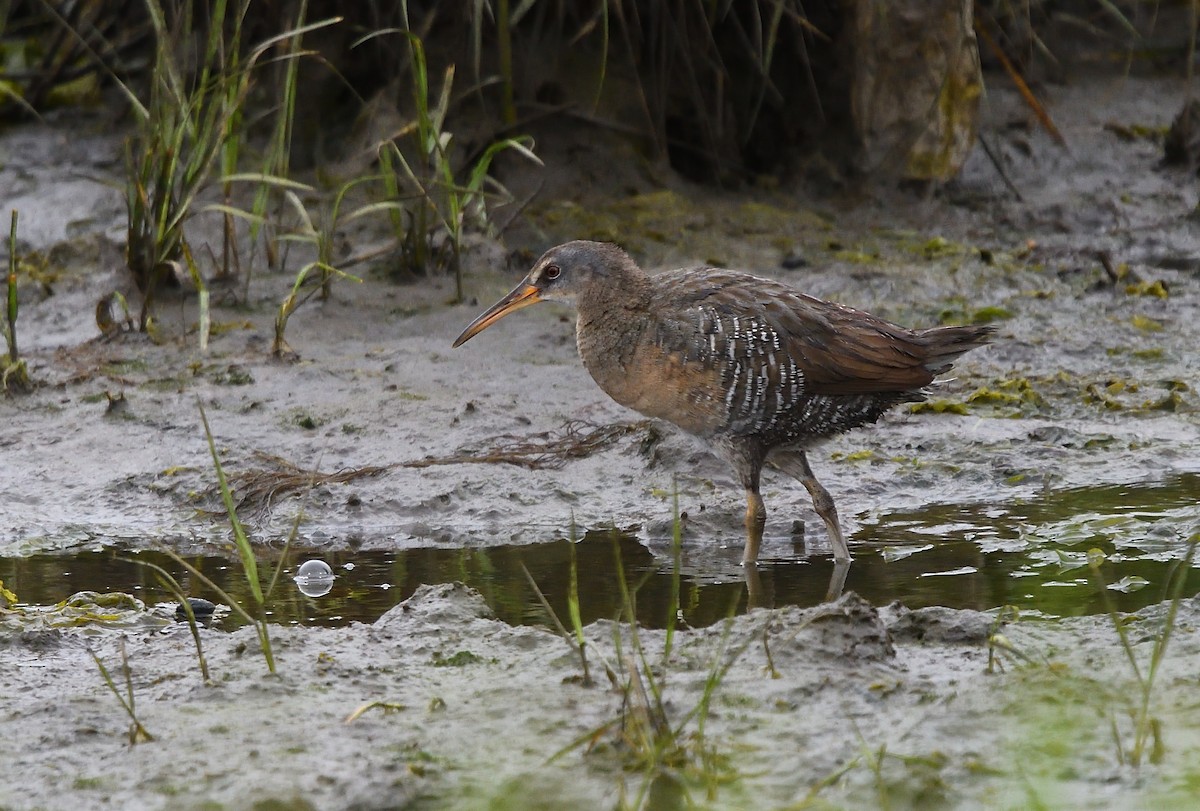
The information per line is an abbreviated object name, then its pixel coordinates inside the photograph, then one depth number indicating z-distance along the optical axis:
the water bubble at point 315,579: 9.64
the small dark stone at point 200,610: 8.98
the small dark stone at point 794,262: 15.29
